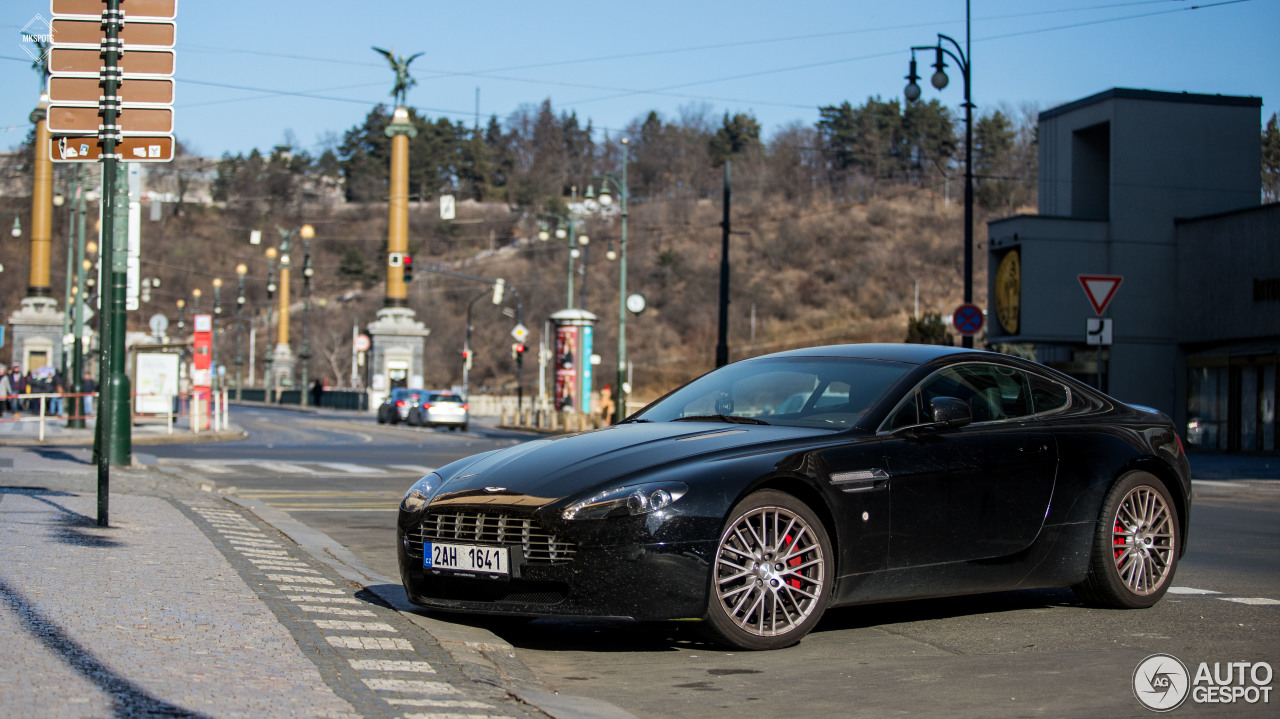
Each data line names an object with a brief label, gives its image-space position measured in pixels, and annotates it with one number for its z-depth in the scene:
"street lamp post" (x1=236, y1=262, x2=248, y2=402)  85.15
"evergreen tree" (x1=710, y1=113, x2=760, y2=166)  155.88
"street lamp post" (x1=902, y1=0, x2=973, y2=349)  29.81
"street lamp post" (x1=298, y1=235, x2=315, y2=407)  68.36
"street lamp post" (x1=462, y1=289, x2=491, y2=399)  66.57
